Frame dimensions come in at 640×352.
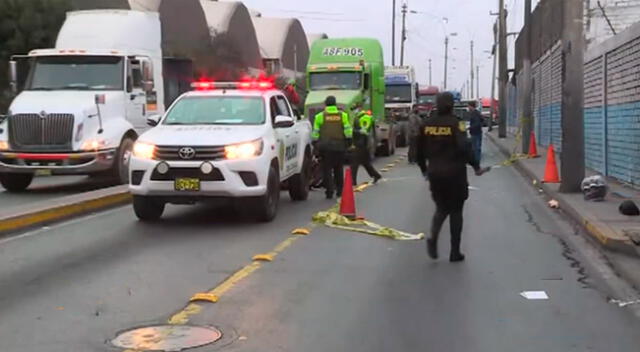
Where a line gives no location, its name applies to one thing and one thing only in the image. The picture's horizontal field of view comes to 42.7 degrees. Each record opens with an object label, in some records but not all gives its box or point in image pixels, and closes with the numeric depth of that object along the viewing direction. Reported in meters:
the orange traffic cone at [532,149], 25.57
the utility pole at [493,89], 57.87
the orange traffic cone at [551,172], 16.95
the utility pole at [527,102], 26.44
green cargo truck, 24.12
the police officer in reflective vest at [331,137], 13.98
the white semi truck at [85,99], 15.48
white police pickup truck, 10.80
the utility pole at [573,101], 14.54
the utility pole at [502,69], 39.84
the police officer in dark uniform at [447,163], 8.61
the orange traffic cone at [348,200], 11.90
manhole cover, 5.71
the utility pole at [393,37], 74.44
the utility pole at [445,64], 120.15
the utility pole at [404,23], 75.88
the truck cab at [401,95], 34.03
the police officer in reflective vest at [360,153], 16.66
